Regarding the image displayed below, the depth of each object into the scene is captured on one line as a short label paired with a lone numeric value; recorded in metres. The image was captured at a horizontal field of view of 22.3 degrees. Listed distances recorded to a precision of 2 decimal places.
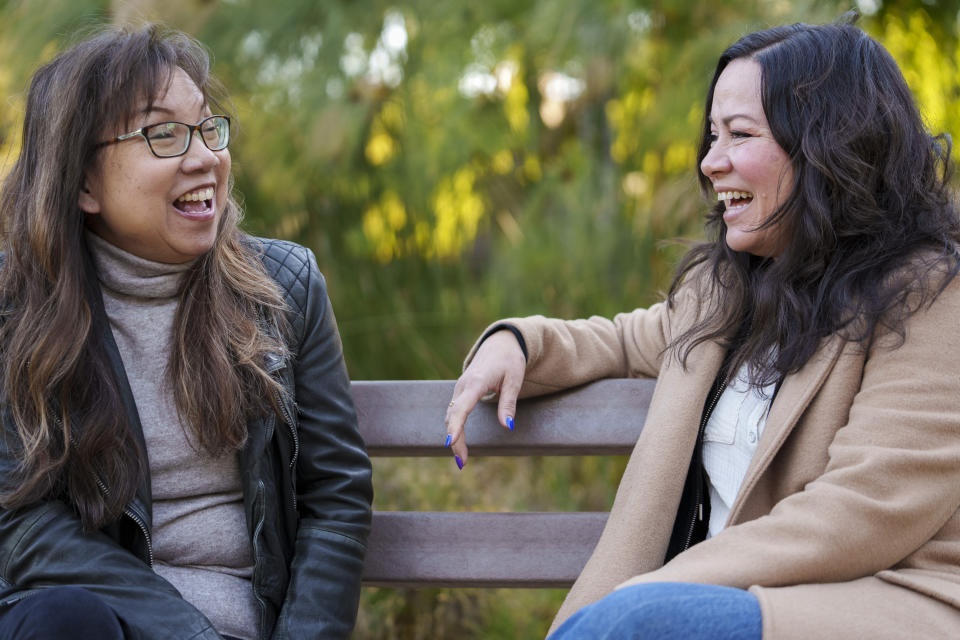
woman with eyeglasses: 2.73
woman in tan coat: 2.55
